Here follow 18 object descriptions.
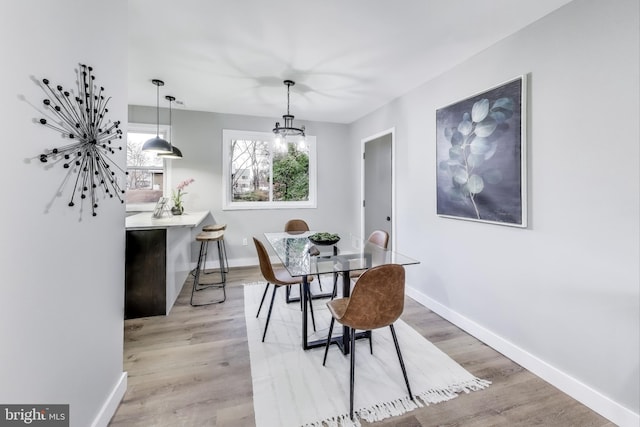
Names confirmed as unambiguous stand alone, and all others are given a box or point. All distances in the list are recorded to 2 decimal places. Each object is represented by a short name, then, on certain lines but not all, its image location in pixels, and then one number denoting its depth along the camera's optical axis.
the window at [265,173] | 4.66
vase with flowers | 3.98
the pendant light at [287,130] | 2.94
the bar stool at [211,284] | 3.30
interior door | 4.24
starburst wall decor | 1.10
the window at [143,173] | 4.21
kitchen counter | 2.74
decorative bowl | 2.73
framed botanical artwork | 2.10
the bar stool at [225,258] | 4.38
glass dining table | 2.07
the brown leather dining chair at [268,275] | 2.33
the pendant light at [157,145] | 3.23
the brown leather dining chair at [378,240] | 2.80
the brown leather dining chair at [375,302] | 1.61
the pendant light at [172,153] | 3.55
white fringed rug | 1.64
